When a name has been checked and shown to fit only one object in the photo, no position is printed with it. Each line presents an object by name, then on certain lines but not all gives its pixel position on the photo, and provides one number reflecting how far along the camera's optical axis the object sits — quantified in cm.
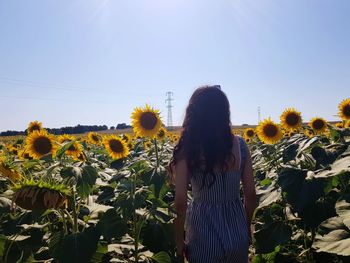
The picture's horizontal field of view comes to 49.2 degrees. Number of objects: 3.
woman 279
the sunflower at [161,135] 769
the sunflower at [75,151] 414
